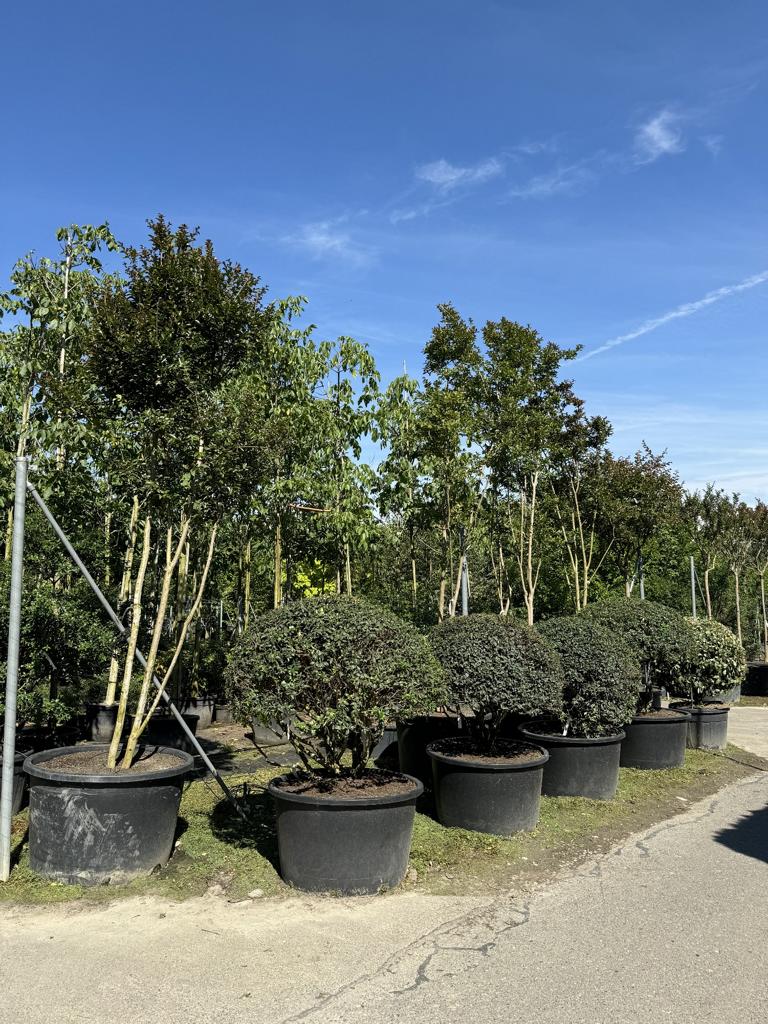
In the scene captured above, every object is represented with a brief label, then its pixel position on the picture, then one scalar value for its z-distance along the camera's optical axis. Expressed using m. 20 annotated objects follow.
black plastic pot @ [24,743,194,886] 4.43
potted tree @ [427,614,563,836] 5.54
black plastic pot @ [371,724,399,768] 8.40
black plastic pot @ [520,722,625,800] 6.66
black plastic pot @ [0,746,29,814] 5.39
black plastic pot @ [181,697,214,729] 10.27
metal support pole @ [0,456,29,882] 4.42
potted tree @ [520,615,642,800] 6.62
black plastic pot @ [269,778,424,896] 4.34
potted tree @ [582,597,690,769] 8.01
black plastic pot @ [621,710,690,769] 7.99
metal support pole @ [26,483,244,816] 4.73
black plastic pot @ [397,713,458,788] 7.29
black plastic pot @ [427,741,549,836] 5.53
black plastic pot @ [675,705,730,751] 9.27
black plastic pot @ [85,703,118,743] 7.96
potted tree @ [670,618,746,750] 9.12
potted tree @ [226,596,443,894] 4.36
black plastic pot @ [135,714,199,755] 8.01
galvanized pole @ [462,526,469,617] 9.89
